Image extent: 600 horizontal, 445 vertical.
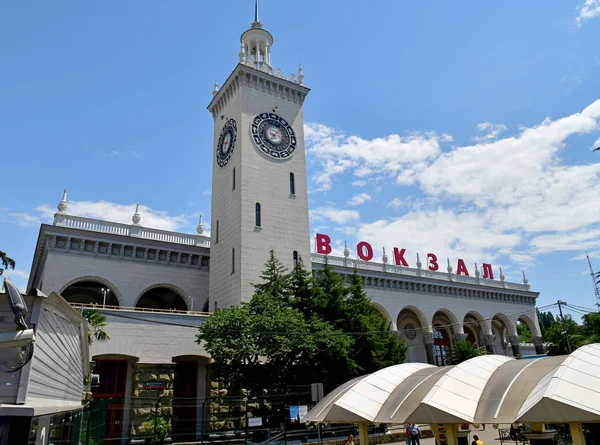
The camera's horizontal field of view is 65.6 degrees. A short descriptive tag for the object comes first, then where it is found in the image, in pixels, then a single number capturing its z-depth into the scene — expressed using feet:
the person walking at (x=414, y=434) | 68.69
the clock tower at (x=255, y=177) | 111.04
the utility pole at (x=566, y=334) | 96.68
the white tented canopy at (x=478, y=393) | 23.88
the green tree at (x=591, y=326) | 101.53
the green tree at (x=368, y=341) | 96.12
